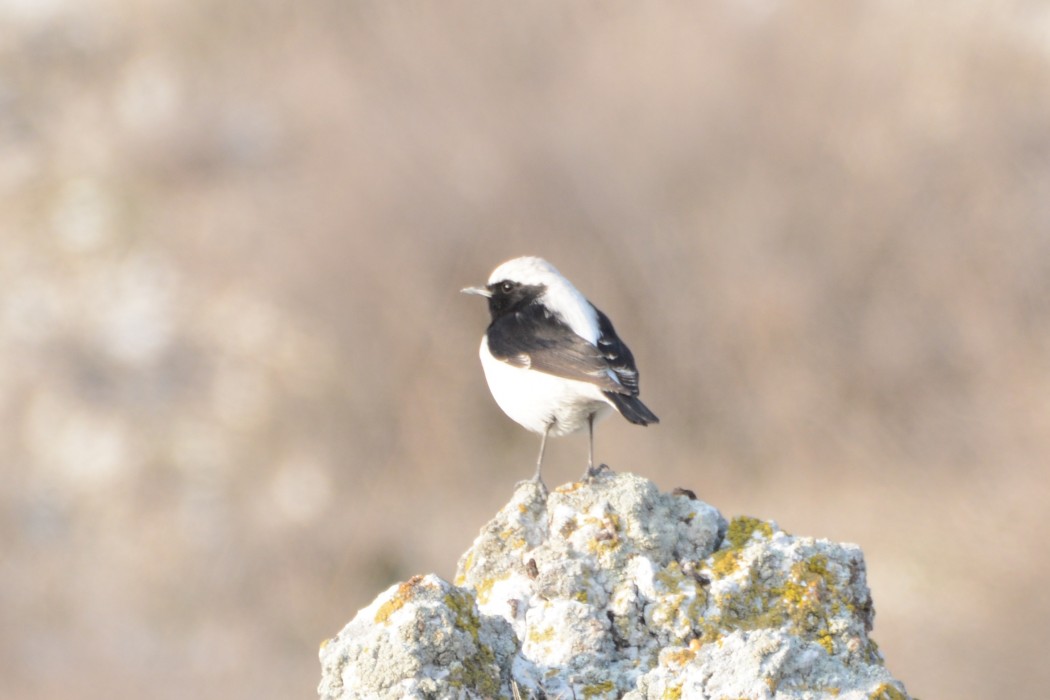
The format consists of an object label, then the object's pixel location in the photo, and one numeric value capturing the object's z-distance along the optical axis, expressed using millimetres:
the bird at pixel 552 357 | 15328
